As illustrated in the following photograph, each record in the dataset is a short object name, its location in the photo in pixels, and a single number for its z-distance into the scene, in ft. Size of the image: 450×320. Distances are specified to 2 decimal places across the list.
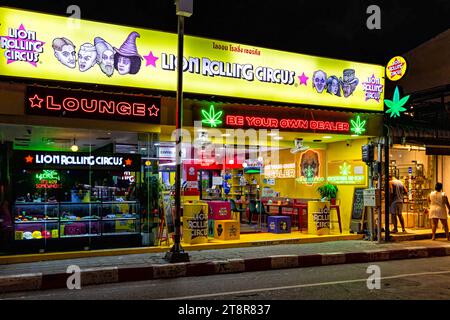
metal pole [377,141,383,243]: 45.14
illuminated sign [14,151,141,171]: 36.17
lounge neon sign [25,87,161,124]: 35.17
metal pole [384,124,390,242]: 46.83
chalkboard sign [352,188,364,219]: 49.98
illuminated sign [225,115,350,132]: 42.88
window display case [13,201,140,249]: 36.60
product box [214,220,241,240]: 44.54
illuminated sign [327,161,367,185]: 50.65
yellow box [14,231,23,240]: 36.15
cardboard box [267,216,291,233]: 51.01
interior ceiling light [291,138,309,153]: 52.13
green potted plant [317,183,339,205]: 52.44
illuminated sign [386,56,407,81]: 48.83
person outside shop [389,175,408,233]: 50.16
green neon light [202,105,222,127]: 41.52
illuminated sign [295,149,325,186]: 55.93
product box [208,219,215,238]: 45.71
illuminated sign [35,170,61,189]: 36.88
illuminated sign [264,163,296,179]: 58.60
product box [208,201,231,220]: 46.32
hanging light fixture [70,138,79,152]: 38.75
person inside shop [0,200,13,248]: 35.32
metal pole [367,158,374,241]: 47.21
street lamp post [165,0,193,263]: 34.27
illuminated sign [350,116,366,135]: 48.34
